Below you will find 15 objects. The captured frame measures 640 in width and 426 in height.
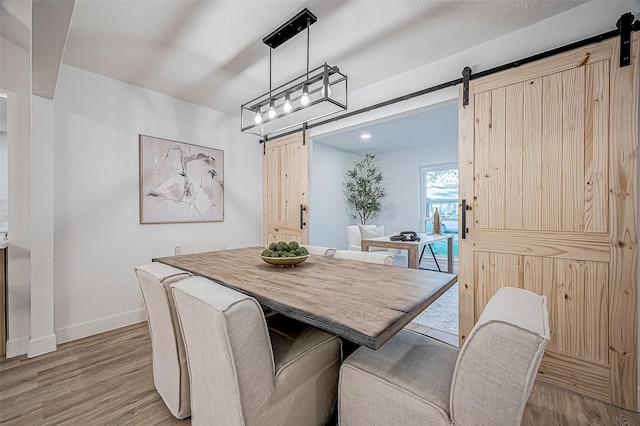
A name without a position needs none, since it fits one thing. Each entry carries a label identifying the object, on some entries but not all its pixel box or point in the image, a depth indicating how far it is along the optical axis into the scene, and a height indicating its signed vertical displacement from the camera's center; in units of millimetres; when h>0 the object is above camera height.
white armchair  4820 -421
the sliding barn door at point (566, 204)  1685 +57
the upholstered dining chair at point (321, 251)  2392 -348
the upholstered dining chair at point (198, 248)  2592 -362
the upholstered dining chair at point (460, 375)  812 -612
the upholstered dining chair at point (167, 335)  1397 -667
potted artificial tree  5988 +475
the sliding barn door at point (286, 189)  3650 +297
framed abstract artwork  3021 +333
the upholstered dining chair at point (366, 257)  2021 -352
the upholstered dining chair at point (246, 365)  992 -630
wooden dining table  990 -380
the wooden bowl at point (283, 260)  1833 -325
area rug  2836 -1150
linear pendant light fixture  1827 +1268
